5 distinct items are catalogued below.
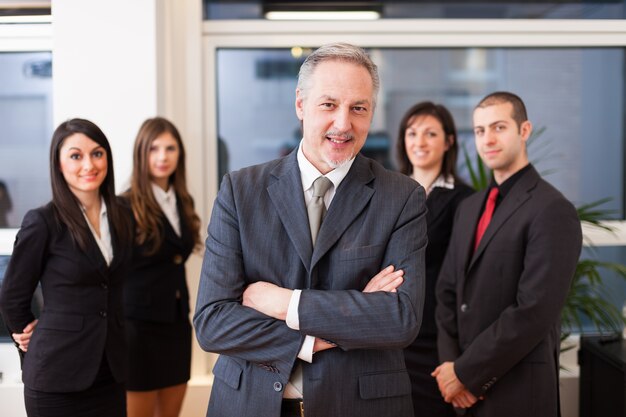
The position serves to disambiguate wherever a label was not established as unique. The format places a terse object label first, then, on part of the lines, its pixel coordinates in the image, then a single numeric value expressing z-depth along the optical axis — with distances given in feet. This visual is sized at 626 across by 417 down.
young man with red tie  7.98
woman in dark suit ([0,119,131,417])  8.30
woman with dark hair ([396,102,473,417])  10.03
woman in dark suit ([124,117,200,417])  10.68
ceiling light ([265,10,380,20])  13.53
